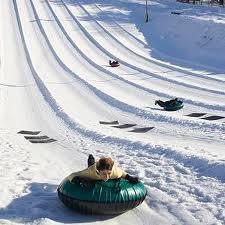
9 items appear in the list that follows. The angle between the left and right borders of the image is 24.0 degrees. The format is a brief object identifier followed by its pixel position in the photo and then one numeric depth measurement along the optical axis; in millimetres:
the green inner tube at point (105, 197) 7785
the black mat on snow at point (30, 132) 14555
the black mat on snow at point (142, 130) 14295
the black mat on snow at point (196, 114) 16005
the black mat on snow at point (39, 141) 13242
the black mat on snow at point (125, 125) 15066
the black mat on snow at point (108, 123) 15626
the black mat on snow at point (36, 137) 13914
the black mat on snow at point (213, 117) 15389
